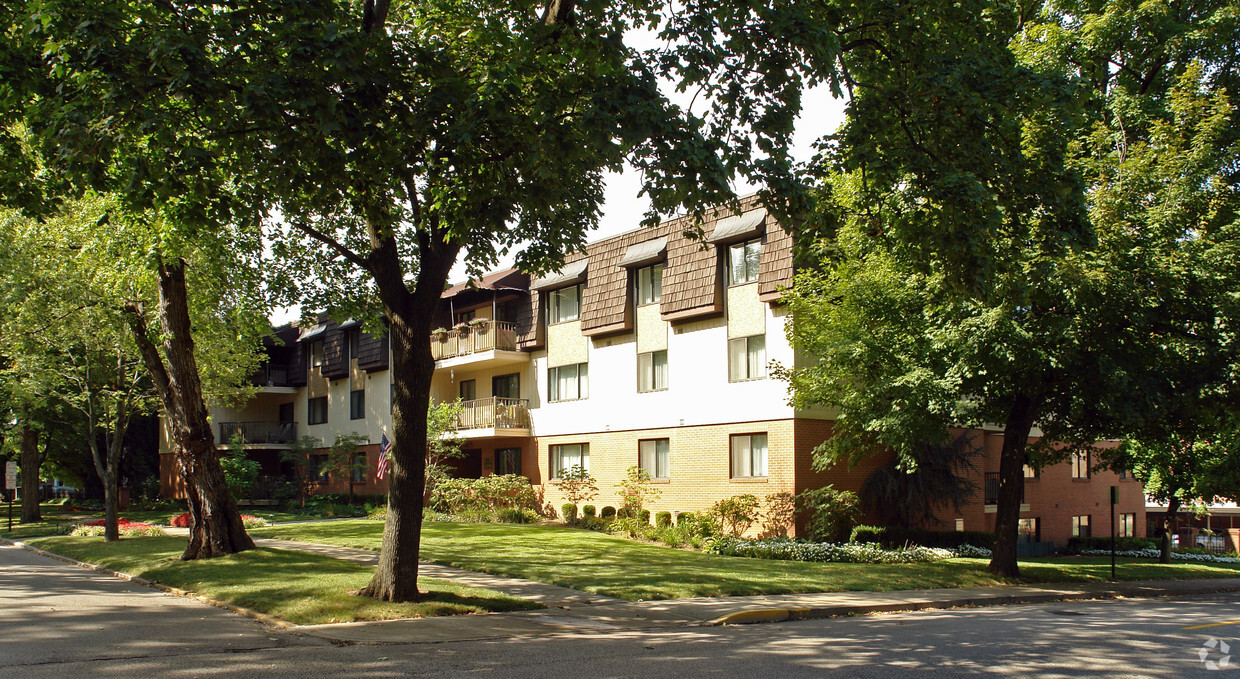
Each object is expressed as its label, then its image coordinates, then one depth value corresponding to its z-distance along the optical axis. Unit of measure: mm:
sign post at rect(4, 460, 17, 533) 29706
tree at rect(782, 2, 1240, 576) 11781
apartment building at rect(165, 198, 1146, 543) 26250
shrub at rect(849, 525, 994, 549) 24641
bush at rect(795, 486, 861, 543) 24500
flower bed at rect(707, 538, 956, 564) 22297
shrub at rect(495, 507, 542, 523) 31484
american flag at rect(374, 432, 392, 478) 31194
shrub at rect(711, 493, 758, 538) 25172
